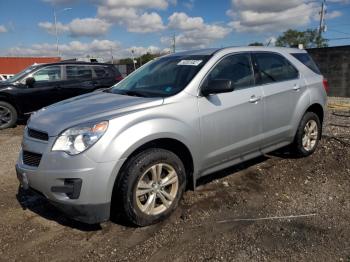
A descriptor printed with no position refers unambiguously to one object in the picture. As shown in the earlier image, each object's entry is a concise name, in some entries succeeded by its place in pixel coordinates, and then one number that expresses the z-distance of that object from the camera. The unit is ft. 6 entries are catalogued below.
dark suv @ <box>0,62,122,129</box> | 31.73
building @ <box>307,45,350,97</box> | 55.47
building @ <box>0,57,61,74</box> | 151.64
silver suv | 10.99
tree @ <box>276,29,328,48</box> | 173.27
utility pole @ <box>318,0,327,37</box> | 132.60
